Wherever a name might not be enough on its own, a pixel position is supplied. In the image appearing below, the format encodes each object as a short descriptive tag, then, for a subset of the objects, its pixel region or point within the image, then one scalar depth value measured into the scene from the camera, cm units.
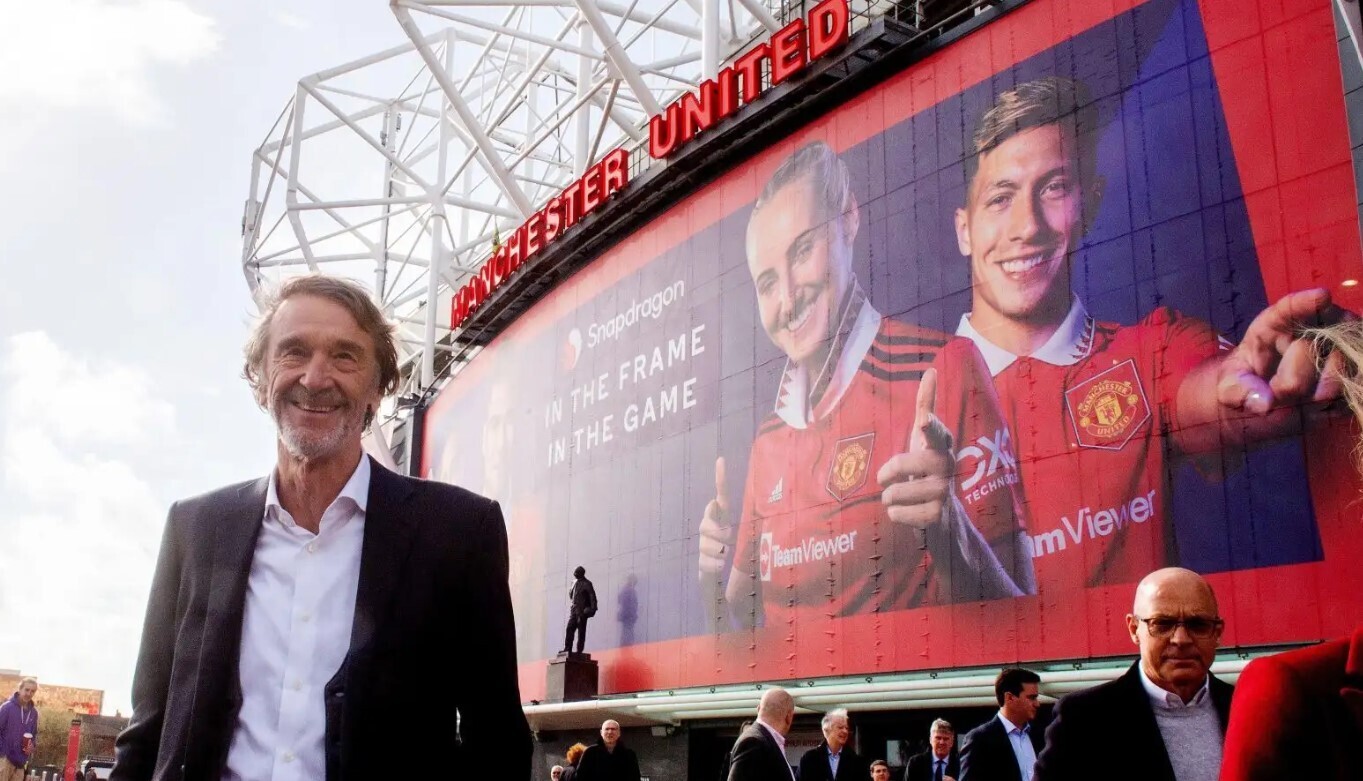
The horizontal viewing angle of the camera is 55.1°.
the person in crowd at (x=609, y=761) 1248
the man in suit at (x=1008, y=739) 714
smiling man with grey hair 236
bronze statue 2095
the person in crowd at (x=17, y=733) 1227
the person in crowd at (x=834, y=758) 977
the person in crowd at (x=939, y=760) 998
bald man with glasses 340
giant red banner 1205
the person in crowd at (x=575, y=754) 1459
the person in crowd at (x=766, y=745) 736
